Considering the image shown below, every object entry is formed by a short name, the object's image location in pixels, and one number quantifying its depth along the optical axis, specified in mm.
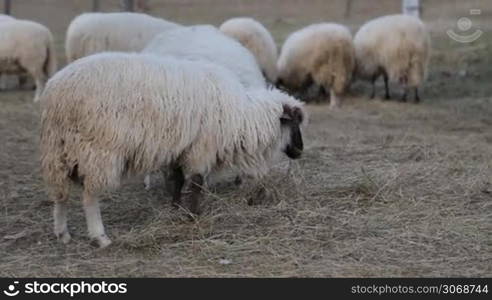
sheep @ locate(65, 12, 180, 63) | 9586
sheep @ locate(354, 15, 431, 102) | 11523
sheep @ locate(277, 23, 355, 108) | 11648
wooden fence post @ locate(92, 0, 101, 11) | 15248
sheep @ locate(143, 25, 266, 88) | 6262
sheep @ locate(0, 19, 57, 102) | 11766
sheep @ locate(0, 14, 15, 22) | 12316
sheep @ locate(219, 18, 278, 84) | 11680
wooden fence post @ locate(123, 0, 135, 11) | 12102
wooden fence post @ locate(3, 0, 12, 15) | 14798
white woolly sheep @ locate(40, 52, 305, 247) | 4477
